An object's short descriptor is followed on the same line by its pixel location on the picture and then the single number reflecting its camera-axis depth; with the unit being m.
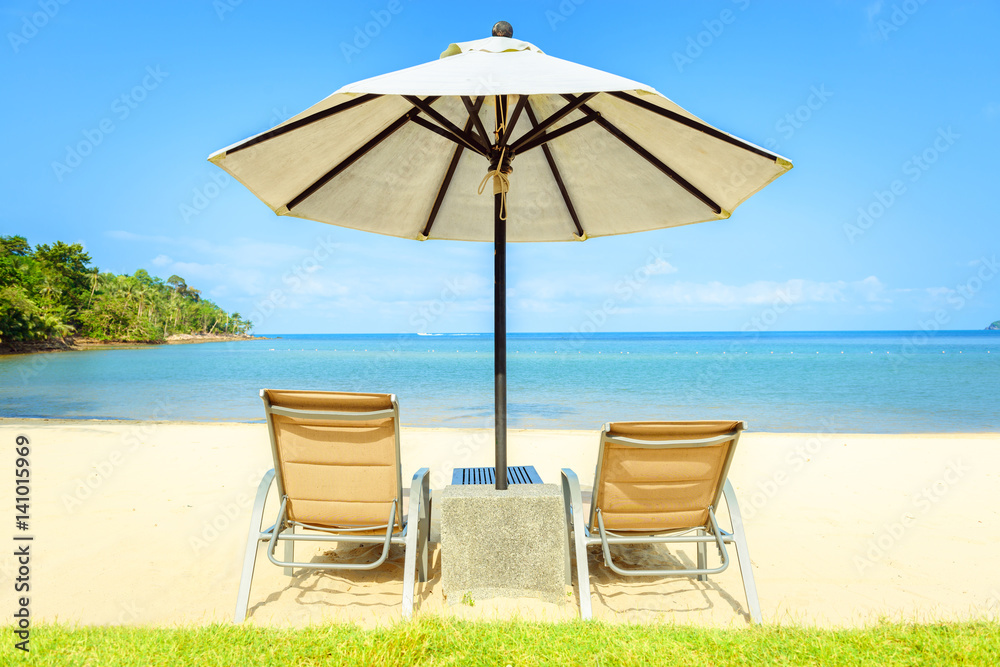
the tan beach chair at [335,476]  2.38
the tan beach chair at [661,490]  2.40
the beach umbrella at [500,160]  2.21
